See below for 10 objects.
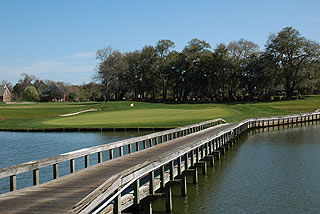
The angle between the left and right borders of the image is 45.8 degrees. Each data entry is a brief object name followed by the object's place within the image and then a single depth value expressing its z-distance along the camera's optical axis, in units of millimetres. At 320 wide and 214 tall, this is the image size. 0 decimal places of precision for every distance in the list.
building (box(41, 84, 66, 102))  143750
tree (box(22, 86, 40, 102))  131000
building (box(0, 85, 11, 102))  134750
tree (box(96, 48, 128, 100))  99312
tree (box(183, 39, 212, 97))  96562
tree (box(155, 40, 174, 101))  100500
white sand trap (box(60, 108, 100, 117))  64188
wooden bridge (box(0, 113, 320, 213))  8555
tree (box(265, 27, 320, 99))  82375
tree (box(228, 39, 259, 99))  91375
